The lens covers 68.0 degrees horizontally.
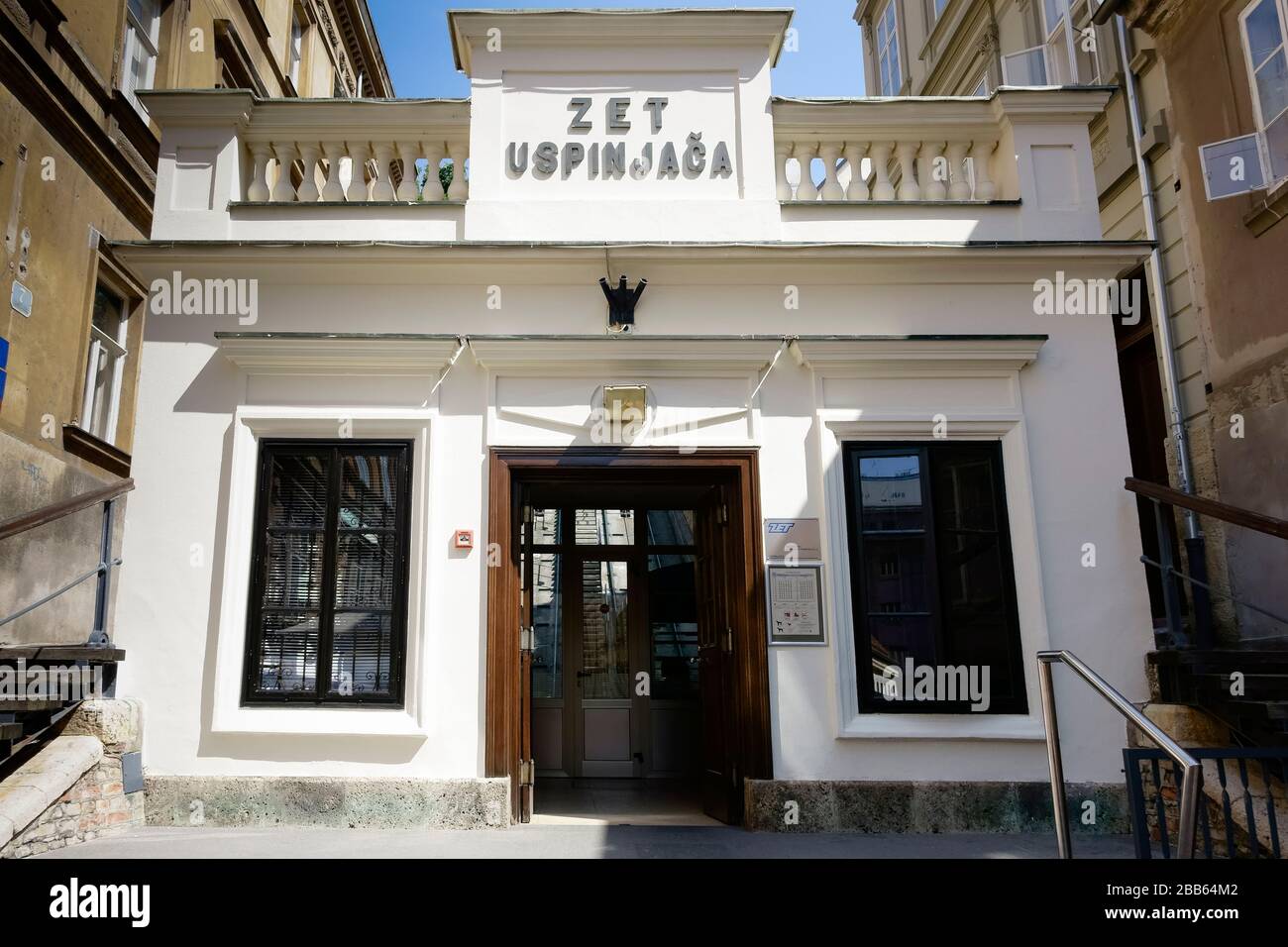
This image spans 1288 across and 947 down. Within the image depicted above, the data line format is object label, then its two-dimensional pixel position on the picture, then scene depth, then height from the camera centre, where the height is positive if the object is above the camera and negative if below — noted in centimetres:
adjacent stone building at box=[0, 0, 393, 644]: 905 +431
